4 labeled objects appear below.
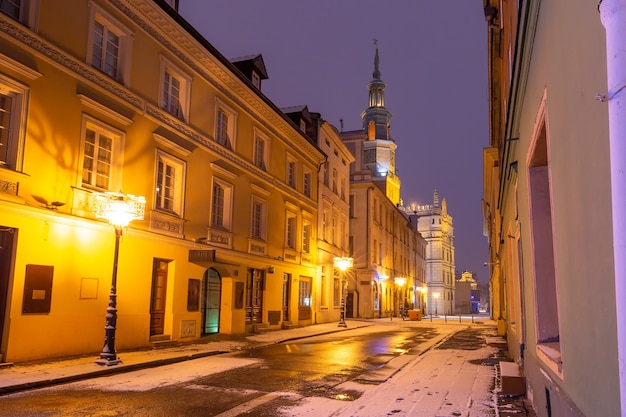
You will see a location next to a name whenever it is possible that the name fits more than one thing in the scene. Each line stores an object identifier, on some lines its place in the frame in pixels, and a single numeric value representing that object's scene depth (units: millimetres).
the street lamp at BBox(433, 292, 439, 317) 82056
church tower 76812
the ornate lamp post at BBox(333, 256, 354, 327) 29905
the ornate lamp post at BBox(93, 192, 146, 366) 11820
